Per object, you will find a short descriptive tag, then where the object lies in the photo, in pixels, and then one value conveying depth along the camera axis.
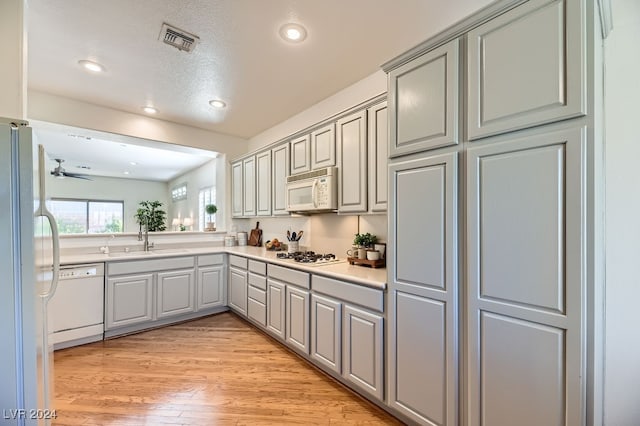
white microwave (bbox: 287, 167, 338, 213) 2.66
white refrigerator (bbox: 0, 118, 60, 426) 1.09
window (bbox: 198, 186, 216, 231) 7.01
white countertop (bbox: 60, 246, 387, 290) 1.97
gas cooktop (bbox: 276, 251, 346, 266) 2.67
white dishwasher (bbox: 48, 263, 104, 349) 2.76
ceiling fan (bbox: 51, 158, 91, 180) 5.23
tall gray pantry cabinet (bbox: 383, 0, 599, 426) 1.08
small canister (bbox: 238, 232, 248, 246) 4.47
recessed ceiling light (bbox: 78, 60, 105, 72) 2.48
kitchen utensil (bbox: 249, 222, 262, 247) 4.35
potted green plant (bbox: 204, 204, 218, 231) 4.50
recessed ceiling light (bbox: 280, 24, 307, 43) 2.02
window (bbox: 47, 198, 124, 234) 8.34
